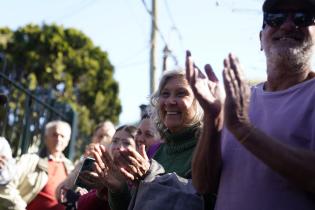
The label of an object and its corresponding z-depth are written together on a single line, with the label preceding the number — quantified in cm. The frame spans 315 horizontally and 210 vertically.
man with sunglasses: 205
